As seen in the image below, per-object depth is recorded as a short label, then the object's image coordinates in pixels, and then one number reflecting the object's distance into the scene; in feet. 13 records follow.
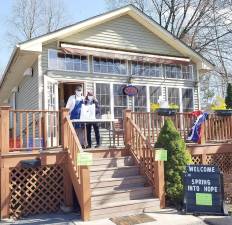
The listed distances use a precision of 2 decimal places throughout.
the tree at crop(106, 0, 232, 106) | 81.71
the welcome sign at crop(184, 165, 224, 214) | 21.83
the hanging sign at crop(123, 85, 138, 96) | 38.91
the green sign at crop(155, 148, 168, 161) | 24.19
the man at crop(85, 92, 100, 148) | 28.86
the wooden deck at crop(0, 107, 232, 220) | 23.48
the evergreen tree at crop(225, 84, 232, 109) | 43.32
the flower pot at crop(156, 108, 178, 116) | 29.78
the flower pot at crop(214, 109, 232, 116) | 33.32
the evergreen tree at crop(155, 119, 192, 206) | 24.34
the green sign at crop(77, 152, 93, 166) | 21.12
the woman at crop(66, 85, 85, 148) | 28.45
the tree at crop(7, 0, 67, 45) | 106.52
